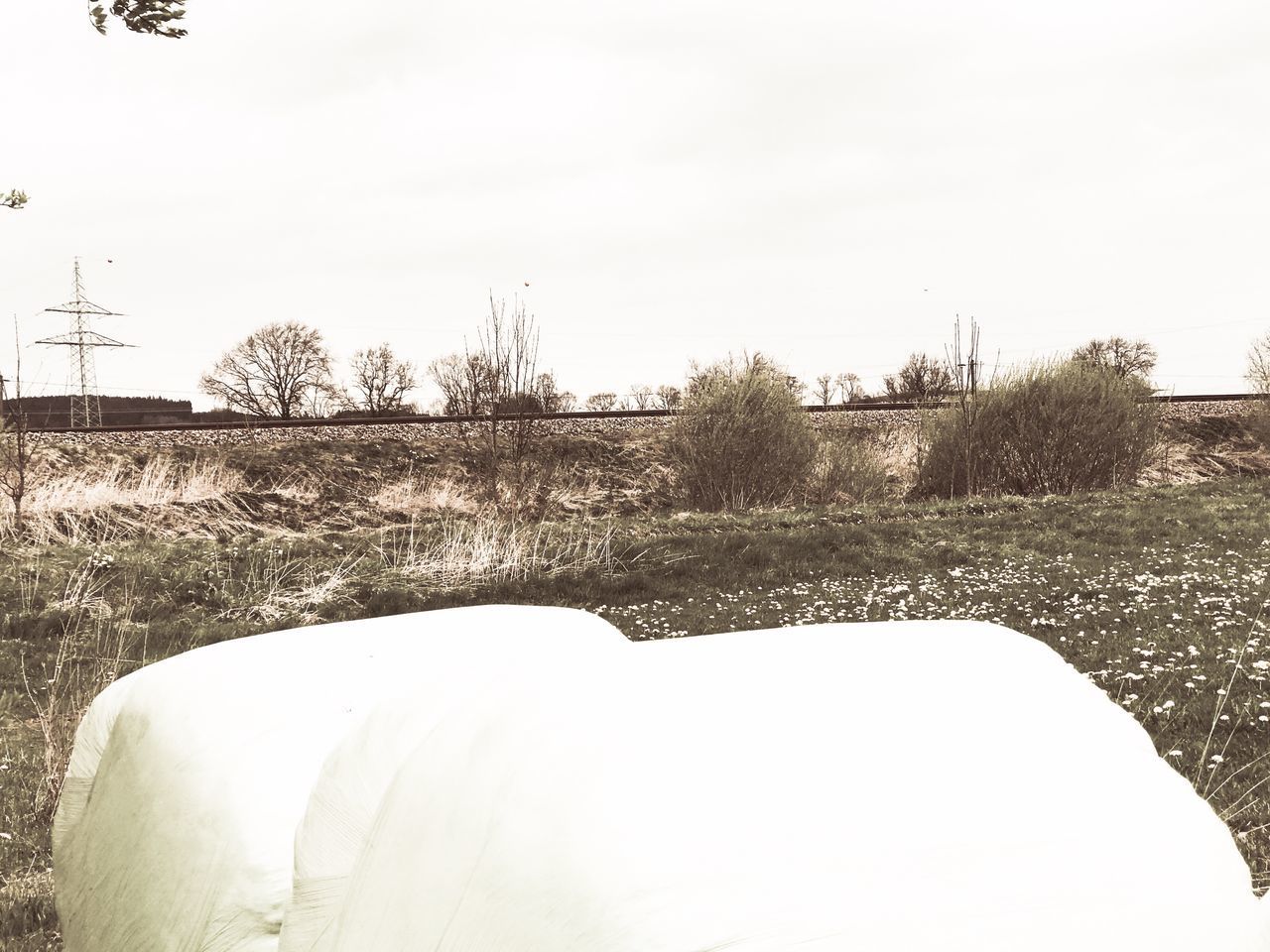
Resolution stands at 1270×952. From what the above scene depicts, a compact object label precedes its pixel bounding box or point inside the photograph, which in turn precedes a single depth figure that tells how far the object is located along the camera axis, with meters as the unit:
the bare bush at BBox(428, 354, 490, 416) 19.14
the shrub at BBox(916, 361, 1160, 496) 23.61
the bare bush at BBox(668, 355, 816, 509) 23.41
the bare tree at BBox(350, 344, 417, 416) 55.31
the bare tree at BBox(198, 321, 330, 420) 53.69
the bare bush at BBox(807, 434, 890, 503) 24.86
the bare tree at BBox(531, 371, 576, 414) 36.98
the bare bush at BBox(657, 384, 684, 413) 42.12
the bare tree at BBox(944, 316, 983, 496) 23.78
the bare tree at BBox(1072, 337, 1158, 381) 52.39
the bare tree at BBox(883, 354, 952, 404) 47.59
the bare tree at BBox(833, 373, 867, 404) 49.96
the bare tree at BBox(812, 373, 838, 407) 49.57
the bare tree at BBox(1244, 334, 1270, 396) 34.75
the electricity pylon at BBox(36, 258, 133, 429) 50.53
